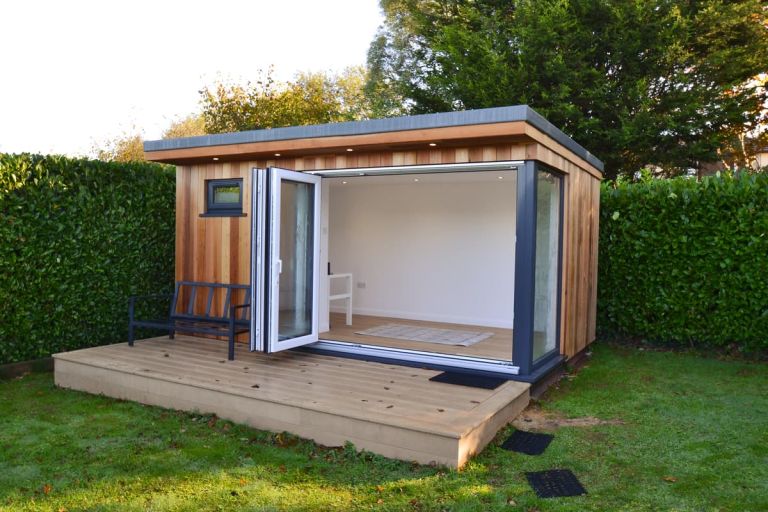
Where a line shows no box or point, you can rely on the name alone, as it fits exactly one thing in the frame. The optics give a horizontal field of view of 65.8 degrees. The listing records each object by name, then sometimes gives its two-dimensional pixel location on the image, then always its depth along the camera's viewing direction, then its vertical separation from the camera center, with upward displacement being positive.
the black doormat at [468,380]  4.69 -1.12
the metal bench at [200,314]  5.59 -0.78
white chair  7.75 -0.79
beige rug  6.69 -1.11
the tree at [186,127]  23.86 +4.56
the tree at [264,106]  18.61 +4.30
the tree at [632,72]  11.52 +3.50
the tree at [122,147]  22.08 +3.43
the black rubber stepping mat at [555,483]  3.25 -1.36
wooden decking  3.66 -1.12
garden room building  4.14 -0.59
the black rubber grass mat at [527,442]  3.87 -1.35
